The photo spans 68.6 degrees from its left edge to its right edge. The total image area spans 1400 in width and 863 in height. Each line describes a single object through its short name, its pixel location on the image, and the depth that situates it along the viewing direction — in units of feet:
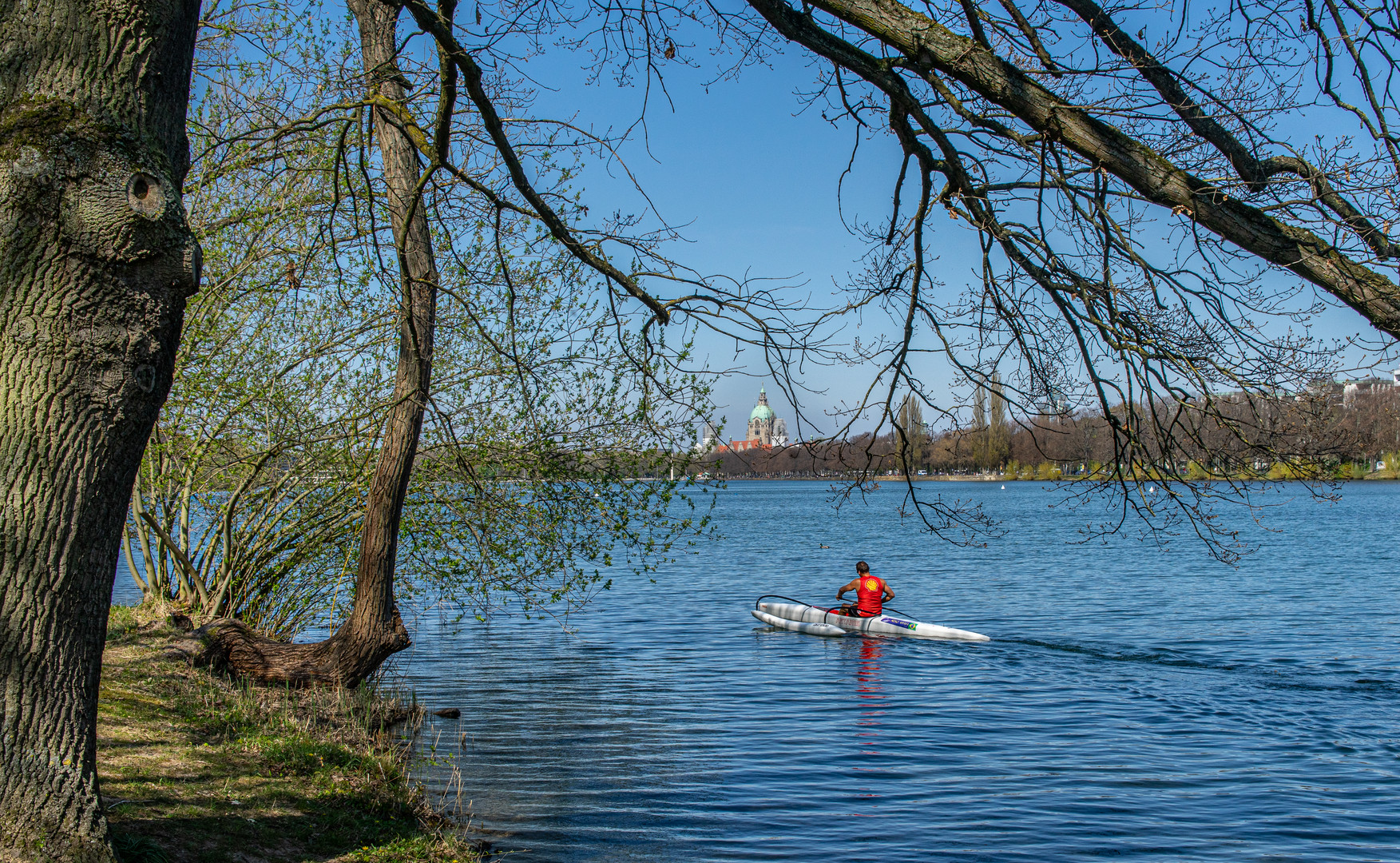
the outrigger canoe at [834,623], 59.24
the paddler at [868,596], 62.80
